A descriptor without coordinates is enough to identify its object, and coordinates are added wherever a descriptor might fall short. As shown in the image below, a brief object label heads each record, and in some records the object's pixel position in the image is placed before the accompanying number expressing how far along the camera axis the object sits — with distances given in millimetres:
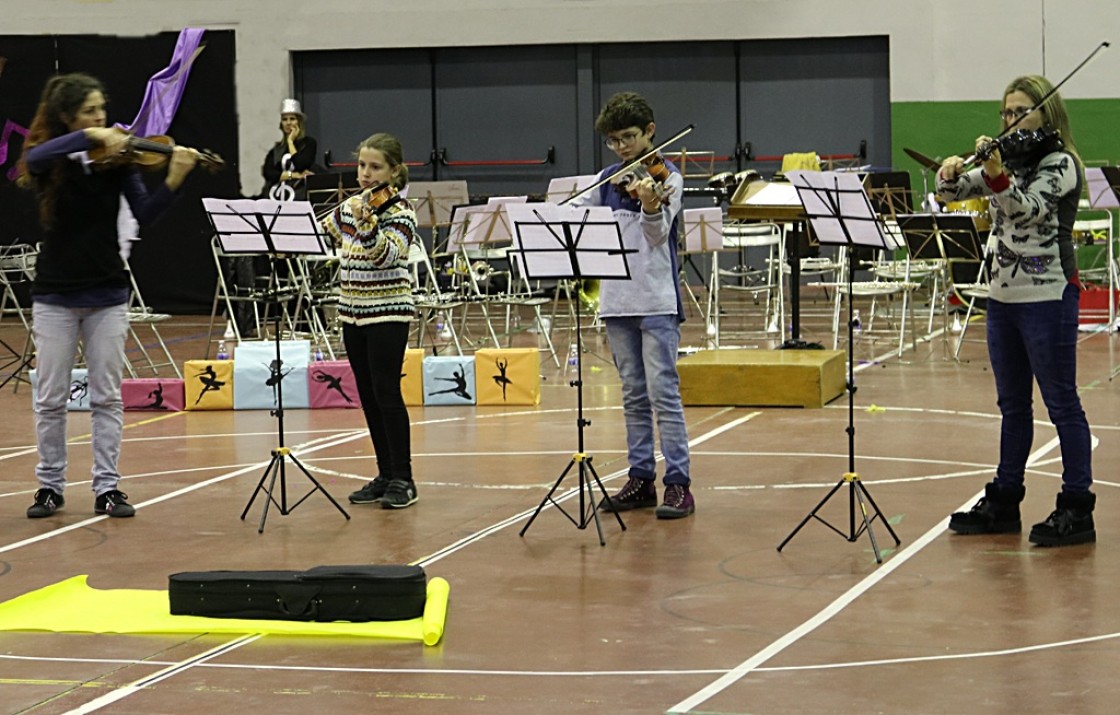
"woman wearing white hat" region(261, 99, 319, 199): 14992
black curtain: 19016
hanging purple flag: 18828
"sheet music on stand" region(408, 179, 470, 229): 14500
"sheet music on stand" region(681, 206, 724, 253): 13391
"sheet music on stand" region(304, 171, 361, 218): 15008
